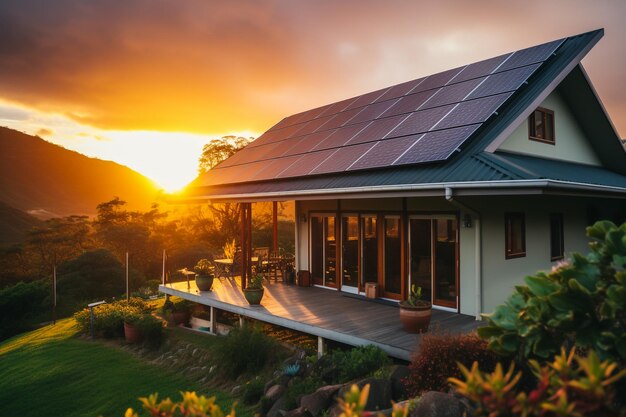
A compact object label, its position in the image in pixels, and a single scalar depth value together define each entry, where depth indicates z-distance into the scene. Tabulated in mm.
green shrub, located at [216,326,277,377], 8609
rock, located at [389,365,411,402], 5721
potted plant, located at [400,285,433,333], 7504
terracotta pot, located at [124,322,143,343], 11602
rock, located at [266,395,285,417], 6527
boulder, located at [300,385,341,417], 5832
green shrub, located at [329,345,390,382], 6344
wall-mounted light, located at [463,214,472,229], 8898
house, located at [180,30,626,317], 8516
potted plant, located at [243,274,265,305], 10211
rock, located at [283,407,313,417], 5906
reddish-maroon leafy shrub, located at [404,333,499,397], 5176
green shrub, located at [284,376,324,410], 6422
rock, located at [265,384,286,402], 6918
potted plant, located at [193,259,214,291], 12352
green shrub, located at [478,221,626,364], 2951
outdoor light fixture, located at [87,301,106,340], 12762
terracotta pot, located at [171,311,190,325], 12529
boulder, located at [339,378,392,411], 5461
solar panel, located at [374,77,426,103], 13330
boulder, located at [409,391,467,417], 4355
